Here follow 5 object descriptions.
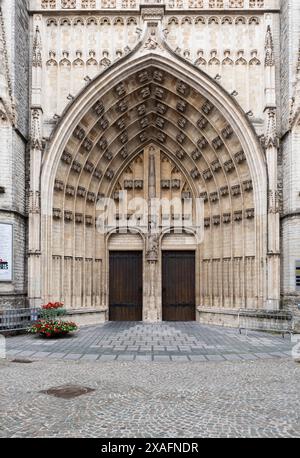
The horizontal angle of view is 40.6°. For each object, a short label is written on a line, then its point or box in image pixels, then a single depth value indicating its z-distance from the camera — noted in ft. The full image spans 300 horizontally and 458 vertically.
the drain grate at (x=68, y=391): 20.94
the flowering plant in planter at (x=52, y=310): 42.88
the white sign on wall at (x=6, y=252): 42.55
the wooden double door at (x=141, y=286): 55.47
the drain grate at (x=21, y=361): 28.96
